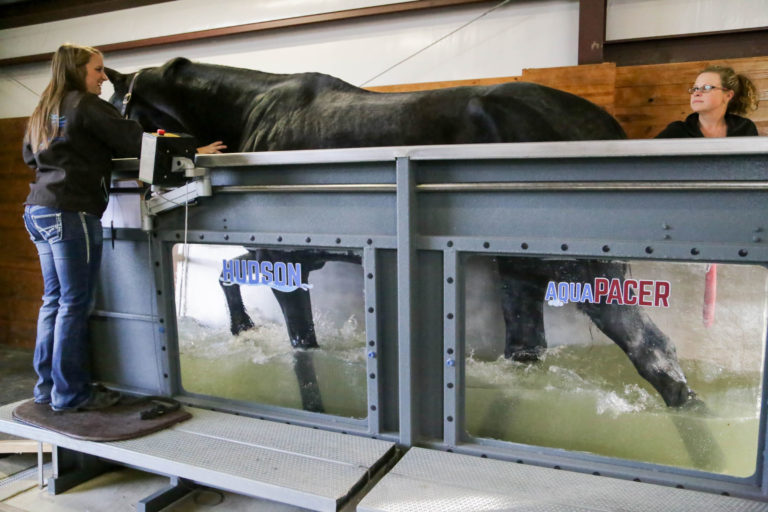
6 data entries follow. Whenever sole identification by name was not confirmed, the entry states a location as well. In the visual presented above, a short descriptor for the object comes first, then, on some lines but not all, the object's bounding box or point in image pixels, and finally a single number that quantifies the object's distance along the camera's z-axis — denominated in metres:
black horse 1.79
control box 2.06
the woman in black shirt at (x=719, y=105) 2.24
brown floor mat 2.09
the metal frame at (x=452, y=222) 1.57
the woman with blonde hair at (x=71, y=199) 2.16
